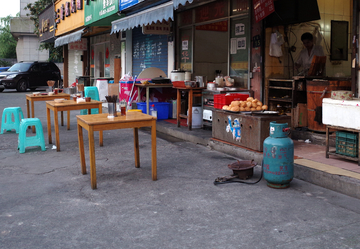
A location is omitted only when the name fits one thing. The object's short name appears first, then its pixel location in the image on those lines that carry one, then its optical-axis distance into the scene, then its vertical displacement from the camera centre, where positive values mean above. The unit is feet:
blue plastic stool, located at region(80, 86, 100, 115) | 35.90 -0.62
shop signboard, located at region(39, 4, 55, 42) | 76.49 +13.11
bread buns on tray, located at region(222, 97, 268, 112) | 22.33 -1.26
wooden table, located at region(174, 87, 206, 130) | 28.17 -0.67
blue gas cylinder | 15.67 -3.04
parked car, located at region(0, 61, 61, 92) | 74.74 +2.07
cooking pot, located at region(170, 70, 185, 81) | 34.17 +0.92
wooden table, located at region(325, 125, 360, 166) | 17.71 -3.19
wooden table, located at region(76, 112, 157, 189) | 15.84 -1.68
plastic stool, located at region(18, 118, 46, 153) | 23.22 -3.24
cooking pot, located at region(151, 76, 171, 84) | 33.60 +0.47
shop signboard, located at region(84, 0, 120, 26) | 41.96 +8.89
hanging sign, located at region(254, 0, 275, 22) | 25.01 +5.24
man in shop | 28.53 +2.49
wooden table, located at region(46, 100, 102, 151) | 23.19 -1.28
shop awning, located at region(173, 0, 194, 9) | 25.31 +5.65
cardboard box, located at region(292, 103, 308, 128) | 25.12 -2.03
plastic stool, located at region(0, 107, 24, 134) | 29.81 -2.88
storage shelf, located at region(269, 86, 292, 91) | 25.99 -0.16
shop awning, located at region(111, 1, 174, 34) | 28.22 +5.81
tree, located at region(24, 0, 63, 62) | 98.75 +18.23
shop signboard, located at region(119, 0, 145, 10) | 36.18 +8.20
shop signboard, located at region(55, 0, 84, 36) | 55.62 +11.57
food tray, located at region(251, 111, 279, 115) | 21.16 -1.58
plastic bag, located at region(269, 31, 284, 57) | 27.40 +3.03
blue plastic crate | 33.96 -2.08
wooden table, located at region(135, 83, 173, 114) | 32.58 -0.06
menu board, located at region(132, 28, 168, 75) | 41.60 +4.02
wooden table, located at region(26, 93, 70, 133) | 29.66 -0.89
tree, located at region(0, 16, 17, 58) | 198.80 +23.31
